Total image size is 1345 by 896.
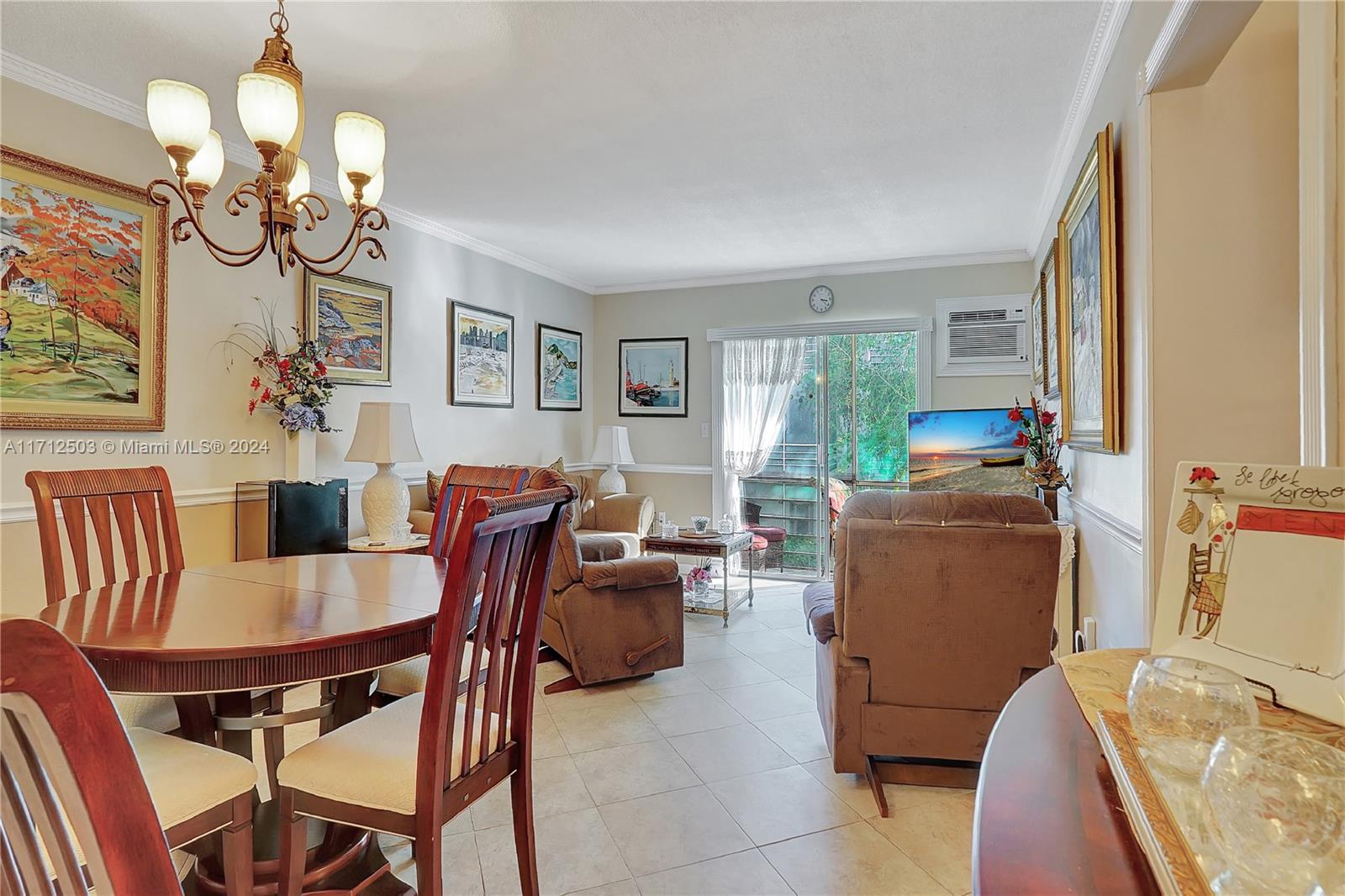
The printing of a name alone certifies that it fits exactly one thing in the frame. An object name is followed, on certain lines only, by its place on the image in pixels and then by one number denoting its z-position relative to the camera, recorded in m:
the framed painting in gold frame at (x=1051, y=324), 3.77
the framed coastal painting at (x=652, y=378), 6.56
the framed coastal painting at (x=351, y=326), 3.95
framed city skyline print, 5.02
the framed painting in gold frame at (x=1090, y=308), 2.27
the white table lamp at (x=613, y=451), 6.13
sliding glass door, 5.82
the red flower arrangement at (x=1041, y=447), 3.32
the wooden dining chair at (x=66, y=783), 0.53
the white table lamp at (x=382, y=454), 3.72
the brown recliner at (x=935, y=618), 2.19
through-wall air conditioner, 5.42
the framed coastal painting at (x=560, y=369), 6.04
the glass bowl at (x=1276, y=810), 0.46
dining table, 1.33
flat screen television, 4.25
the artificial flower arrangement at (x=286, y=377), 3.52
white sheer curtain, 6.20
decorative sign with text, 0.76
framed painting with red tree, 2.67
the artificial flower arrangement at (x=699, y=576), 4.98
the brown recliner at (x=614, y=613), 3.29
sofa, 5.57
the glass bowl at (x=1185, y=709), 0.63
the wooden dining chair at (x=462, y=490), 2.52
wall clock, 5.97
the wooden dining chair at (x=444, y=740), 1.35
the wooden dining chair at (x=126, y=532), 1.79
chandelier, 1.83
